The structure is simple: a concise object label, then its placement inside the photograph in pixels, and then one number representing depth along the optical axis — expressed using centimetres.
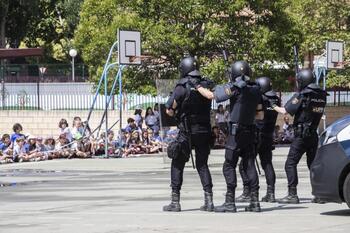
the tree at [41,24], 5779
